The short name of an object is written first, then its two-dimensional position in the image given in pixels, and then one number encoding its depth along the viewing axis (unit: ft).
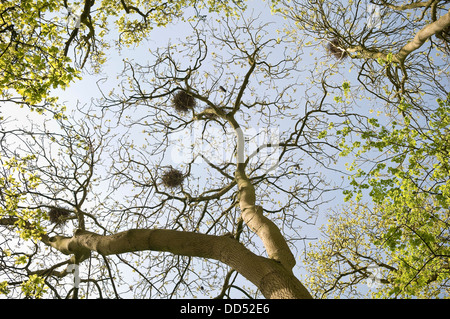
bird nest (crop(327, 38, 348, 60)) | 23.39
